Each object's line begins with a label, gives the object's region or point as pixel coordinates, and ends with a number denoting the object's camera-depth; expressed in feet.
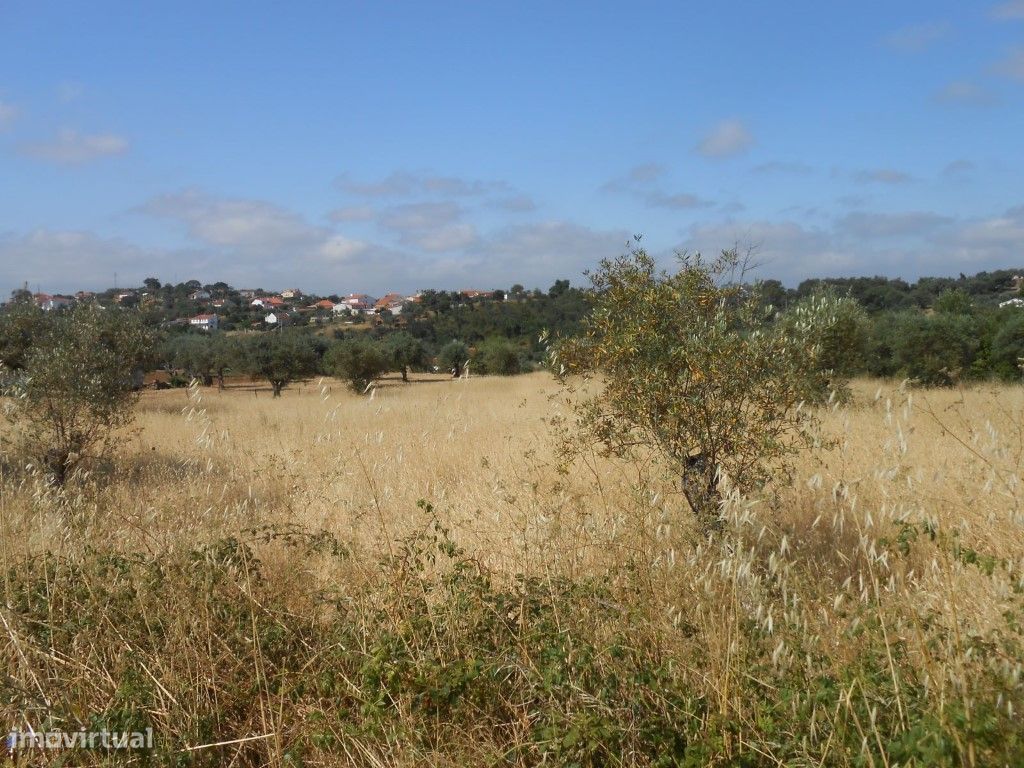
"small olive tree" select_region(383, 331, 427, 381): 131.13
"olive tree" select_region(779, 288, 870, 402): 55.21
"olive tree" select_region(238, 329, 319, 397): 112.98
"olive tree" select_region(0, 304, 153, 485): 32.24
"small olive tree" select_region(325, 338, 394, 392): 112.16
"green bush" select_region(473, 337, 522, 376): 138.31
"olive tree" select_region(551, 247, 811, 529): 17.93
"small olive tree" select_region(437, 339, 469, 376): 140.77
